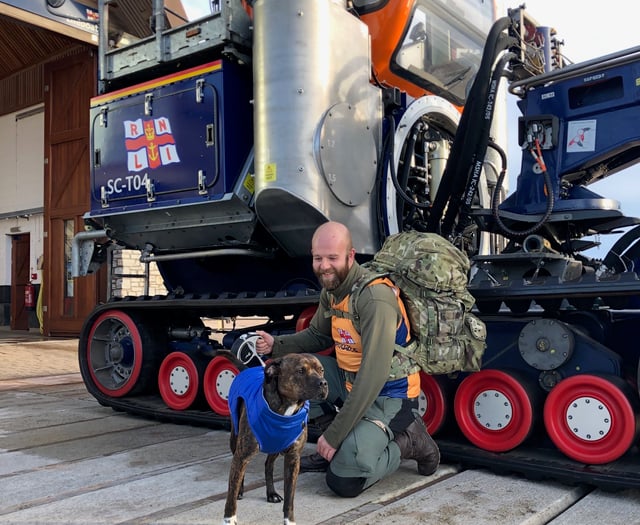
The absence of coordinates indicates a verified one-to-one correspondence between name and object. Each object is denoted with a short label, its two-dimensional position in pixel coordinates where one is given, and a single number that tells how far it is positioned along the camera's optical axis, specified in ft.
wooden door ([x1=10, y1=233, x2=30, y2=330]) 54.70
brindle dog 8.70
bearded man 10.23
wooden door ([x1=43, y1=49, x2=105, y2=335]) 44.86
